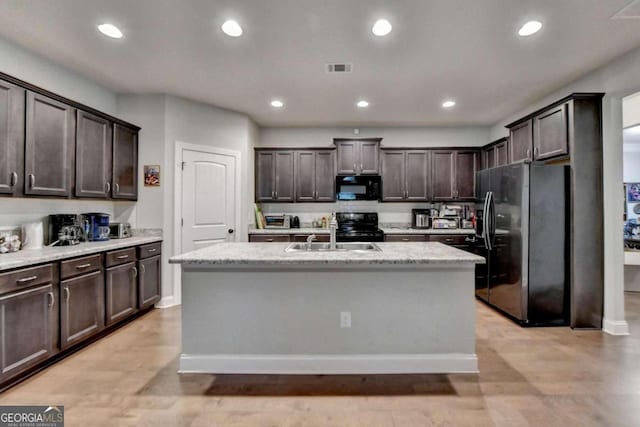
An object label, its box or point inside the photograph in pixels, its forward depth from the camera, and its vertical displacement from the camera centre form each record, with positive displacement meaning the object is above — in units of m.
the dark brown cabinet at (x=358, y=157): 5.08 +0.98
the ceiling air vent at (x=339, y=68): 3.05 +1.52
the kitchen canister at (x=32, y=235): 2.71 -0.18
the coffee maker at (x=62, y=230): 2.96 -0.15
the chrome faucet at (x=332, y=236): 2.74 -0.19
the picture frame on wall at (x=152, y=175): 3.87 +0.52
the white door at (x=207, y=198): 4.04 +0.24
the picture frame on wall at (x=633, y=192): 5.75 +0.45
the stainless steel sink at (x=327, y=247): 2.66 -0.29
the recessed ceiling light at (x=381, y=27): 2.35 +1.50
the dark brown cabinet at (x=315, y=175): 5.10 +0.68
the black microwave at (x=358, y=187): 5.04 +0.48
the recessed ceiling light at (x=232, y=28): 2.38 +1.51
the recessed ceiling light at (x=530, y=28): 2.36 +1.50
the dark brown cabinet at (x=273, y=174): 5.09 +0.70
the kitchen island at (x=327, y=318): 2.29 -0.78
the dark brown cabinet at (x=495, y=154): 4.36 +0.95
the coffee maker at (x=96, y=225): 3.27 -0.11
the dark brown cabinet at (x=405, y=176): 5.12 +0.67
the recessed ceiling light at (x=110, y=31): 2.44 +1.53
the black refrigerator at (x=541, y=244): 3.24 -0.31
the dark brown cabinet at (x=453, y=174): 5.09 +0.70
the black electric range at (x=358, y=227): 4.72 -0.20
